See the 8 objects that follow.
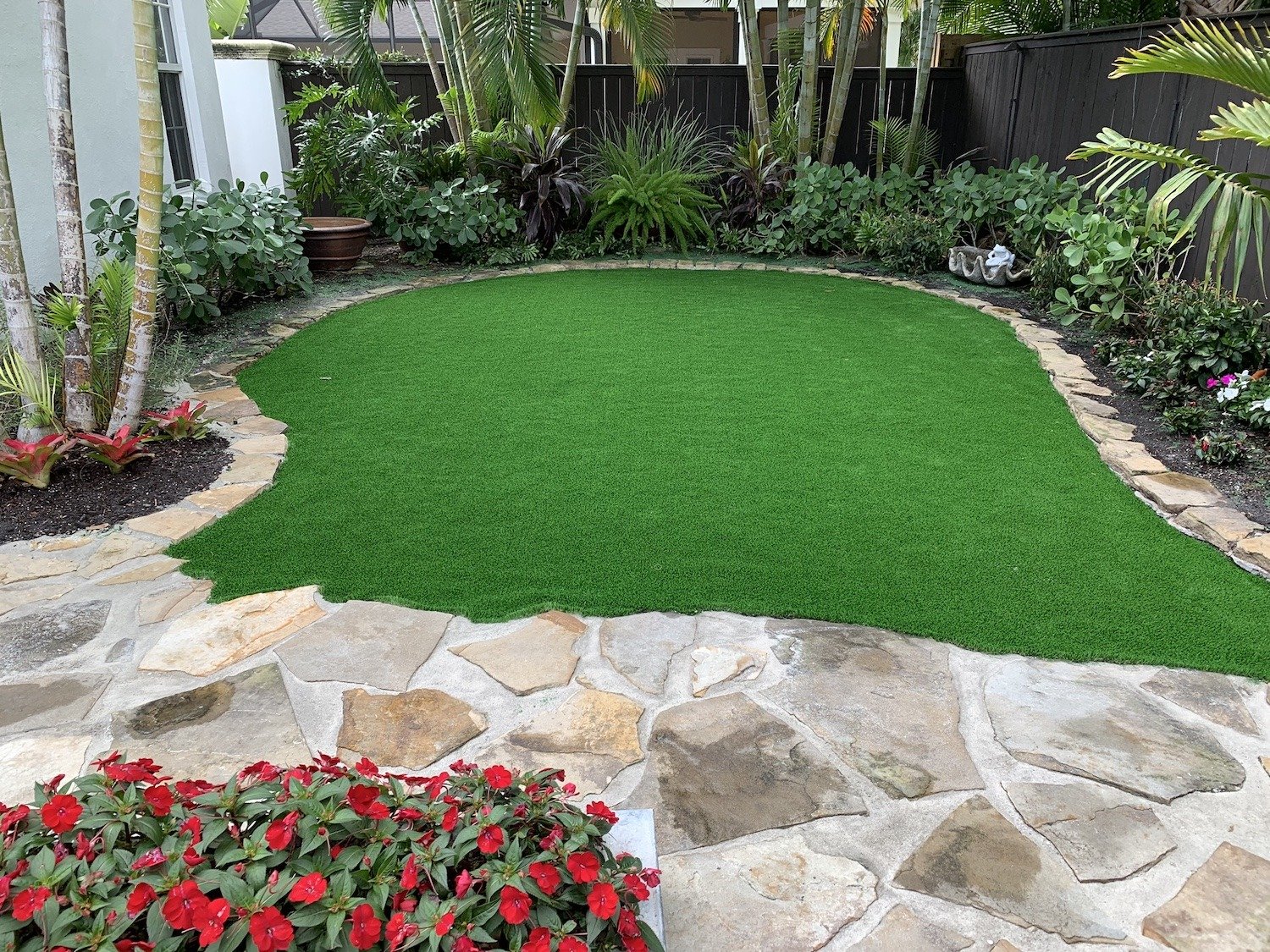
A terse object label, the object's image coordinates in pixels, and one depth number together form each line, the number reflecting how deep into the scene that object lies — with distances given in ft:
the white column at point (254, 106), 25.95
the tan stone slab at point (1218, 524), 9.66
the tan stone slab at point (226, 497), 10.55
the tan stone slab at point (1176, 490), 10.45
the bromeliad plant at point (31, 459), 10.53
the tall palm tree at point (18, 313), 10.48
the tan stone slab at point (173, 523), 9.96
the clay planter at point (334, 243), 21.66
